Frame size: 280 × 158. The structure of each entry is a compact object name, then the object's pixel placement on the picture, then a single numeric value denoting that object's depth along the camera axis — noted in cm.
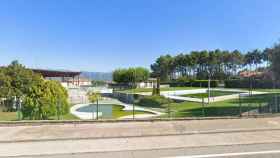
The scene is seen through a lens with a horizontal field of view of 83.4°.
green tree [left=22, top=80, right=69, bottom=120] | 974
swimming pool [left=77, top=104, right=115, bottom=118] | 1584
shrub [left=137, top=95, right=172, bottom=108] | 1900
